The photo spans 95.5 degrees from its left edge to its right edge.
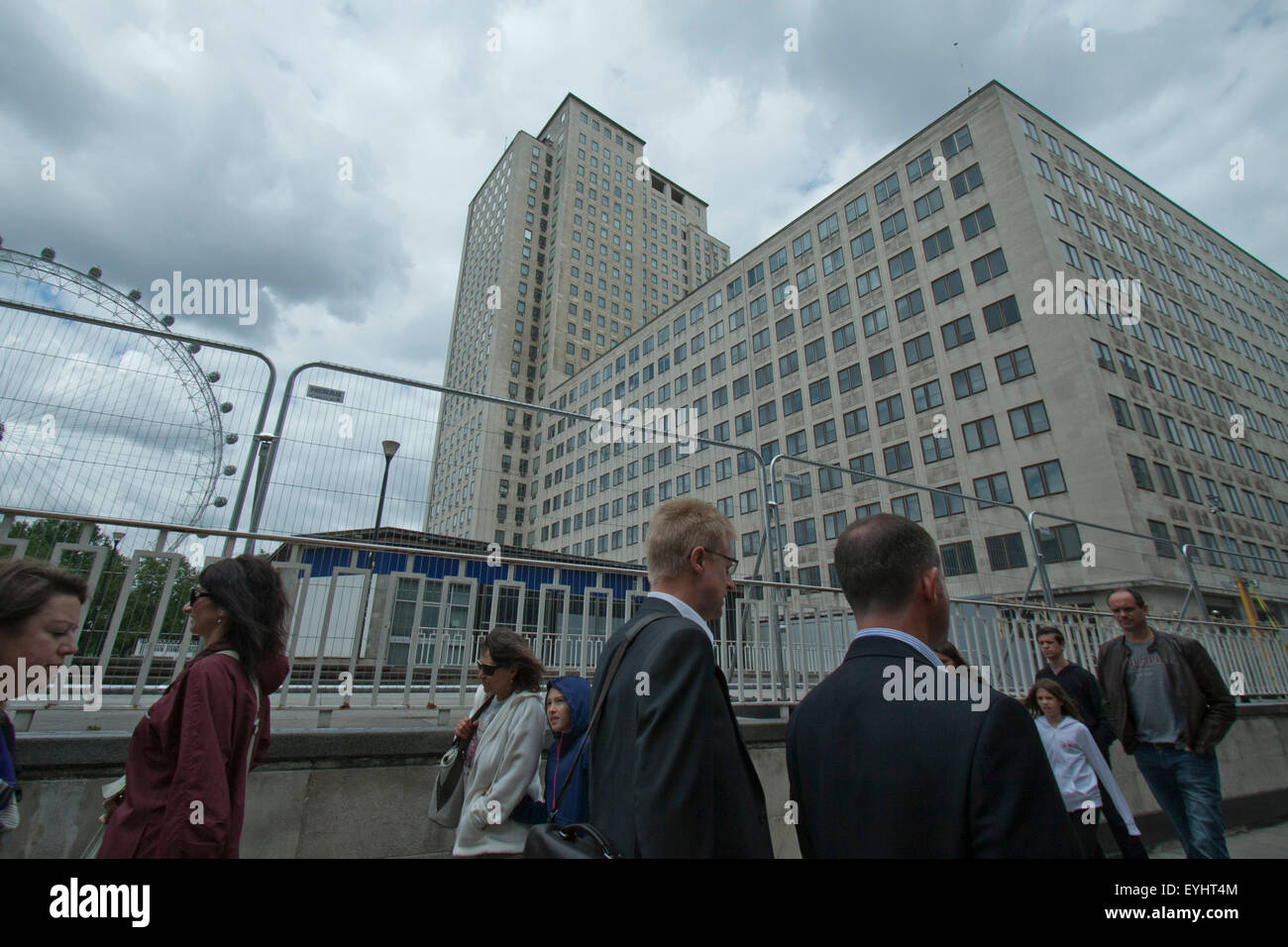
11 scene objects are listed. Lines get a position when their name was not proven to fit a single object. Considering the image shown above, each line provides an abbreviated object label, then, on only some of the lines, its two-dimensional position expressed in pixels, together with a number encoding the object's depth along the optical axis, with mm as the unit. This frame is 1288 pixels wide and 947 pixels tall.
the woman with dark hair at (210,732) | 1835
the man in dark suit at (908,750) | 1225
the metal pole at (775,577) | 5453
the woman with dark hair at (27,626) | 1929
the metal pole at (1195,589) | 9516
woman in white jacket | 2848
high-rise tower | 80938
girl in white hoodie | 4188
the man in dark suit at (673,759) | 1391
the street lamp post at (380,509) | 4156
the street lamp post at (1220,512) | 31308
